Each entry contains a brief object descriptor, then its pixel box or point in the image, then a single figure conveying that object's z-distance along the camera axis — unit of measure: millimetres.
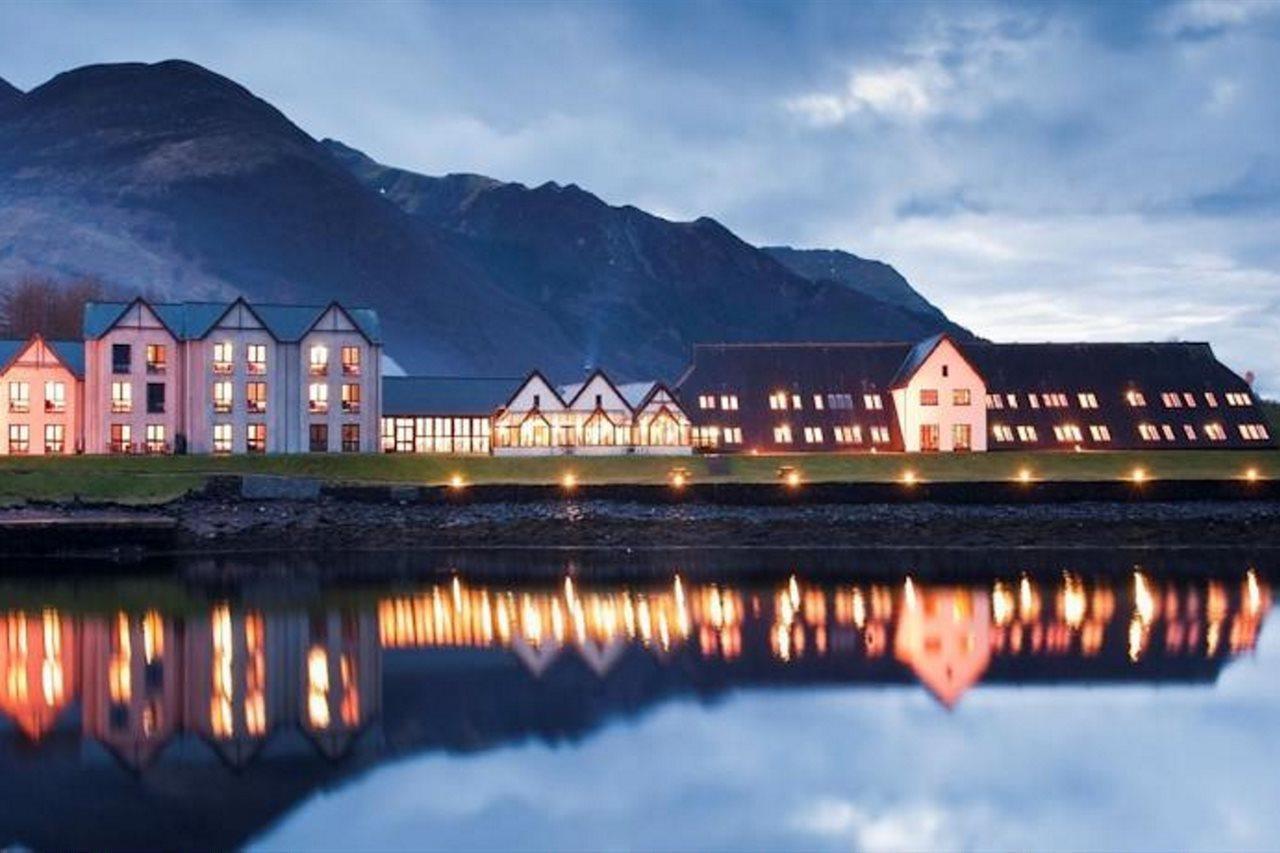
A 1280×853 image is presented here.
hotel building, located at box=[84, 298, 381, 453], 80375
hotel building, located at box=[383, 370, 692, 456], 83812
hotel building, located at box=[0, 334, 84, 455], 79438
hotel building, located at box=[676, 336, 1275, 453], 86250
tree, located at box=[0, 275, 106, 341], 123188
